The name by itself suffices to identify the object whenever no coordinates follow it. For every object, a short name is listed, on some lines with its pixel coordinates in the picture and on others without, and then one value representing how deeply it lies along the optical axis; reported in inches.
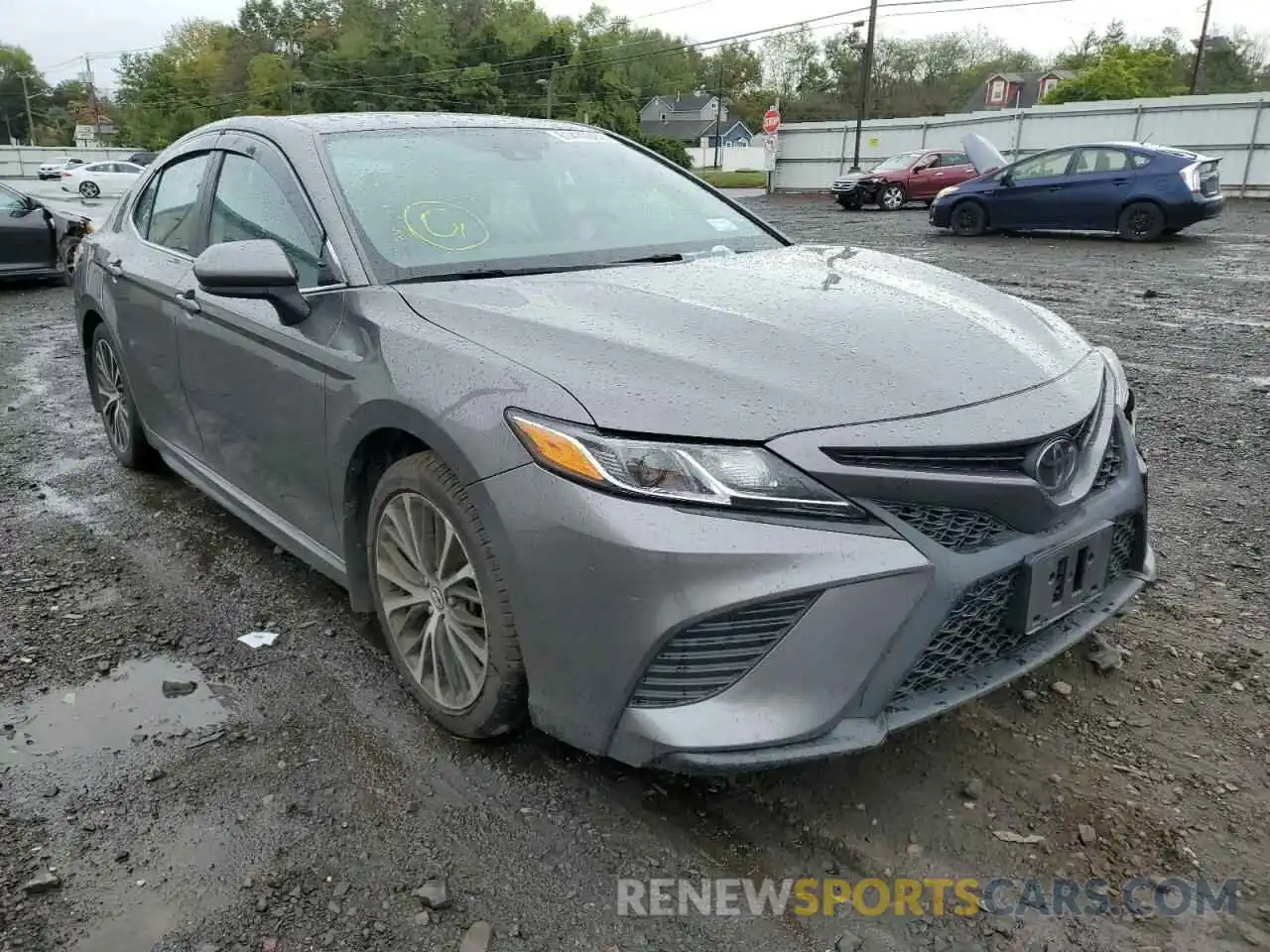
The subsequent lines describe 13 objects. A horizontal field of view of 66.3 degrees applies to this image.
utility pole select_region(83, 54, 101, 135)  3647.1
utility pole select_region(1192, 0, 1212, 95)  1716.3
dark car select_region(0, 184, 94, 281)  463.5
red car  919.0
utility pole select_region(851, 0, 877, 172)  1202.0
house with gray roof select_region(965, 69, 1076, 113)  3080.7
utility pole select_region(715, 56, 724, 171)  2819.9
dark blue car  546.9
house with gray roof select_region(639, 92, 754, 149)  3853.3
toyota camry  76.7
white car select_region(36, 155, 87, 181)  1580.5
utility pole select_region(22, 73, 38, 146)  3414.6
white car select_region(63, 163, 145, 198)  1282.0
